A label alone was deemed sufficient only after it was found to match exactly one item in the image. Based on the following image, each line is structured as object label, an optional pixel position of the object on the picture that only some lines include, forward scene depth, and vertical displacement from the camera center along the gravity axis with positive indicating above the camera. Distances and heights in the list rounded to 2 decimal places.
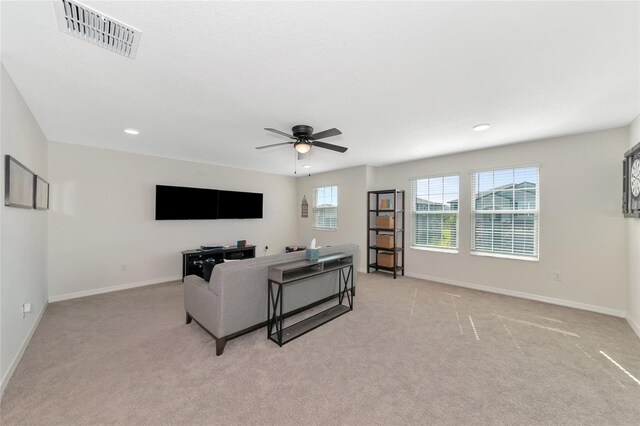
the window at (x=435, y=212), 4.87 +0.08
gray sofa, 2.44 -0.92
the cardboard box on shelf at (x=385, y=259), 5.39 -0.99
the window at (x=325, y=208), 6.63 +0.19
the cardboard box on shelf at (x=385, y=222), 5.34 -0.15
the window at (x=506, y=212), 4.00 +0.08
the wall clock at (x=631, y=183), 2.76 +0.42
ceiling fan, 3.05 +0.95
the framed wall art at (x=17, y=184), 2.03 +0.26
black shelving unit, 5.35 -0.36
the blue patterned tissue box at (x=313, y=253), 3.12 -0.49
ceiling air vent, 1.44 +1.19
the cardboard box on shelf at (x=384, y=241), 5.36 -0.57
